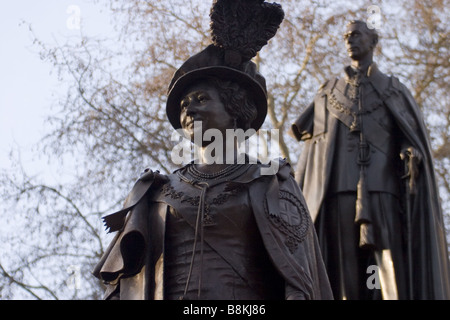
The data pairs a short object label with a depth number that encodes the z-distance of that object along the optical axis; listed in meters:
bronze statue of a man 15.49
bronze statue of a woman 10.36
